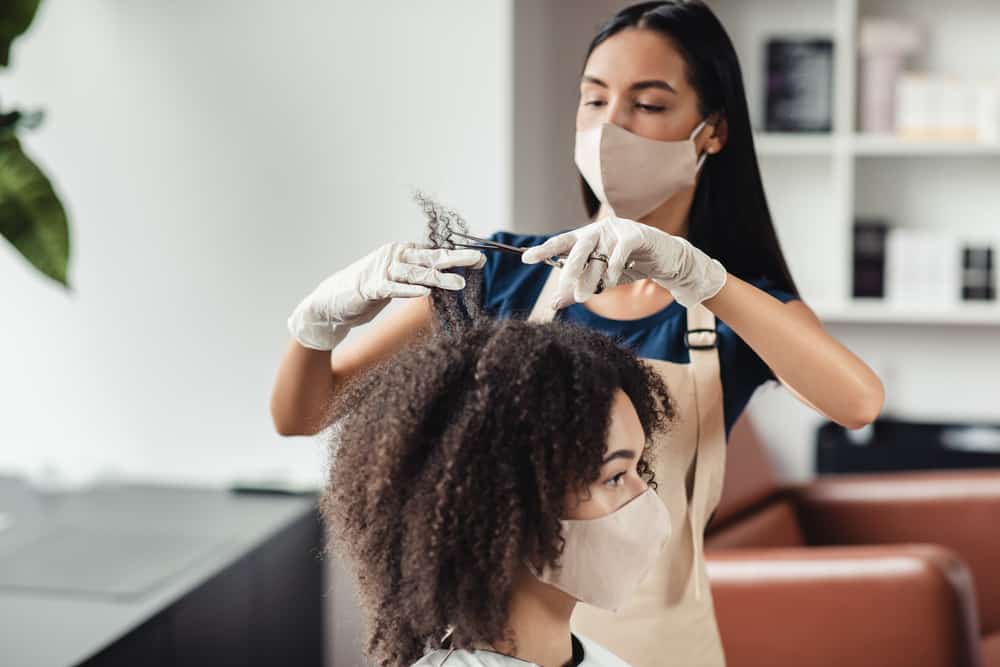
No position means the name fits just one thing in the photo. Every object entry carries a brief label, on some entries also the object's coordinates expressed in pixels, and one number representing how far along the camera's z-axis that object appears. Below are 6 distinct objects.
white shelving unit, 3.28
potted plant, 2.10
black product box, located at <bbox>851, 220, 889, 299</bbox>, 3.30
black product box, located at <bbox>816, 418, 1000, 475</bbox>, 3.18
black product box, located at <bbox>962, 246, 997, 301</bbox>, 3.23
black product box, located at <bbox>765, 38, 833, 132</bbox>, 3.29
